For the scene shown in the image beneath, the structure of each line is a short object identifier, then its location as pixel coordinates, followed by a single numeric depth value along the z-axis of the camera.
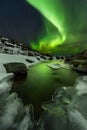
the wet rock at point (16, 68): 7.83
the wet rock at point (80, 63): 11.58
